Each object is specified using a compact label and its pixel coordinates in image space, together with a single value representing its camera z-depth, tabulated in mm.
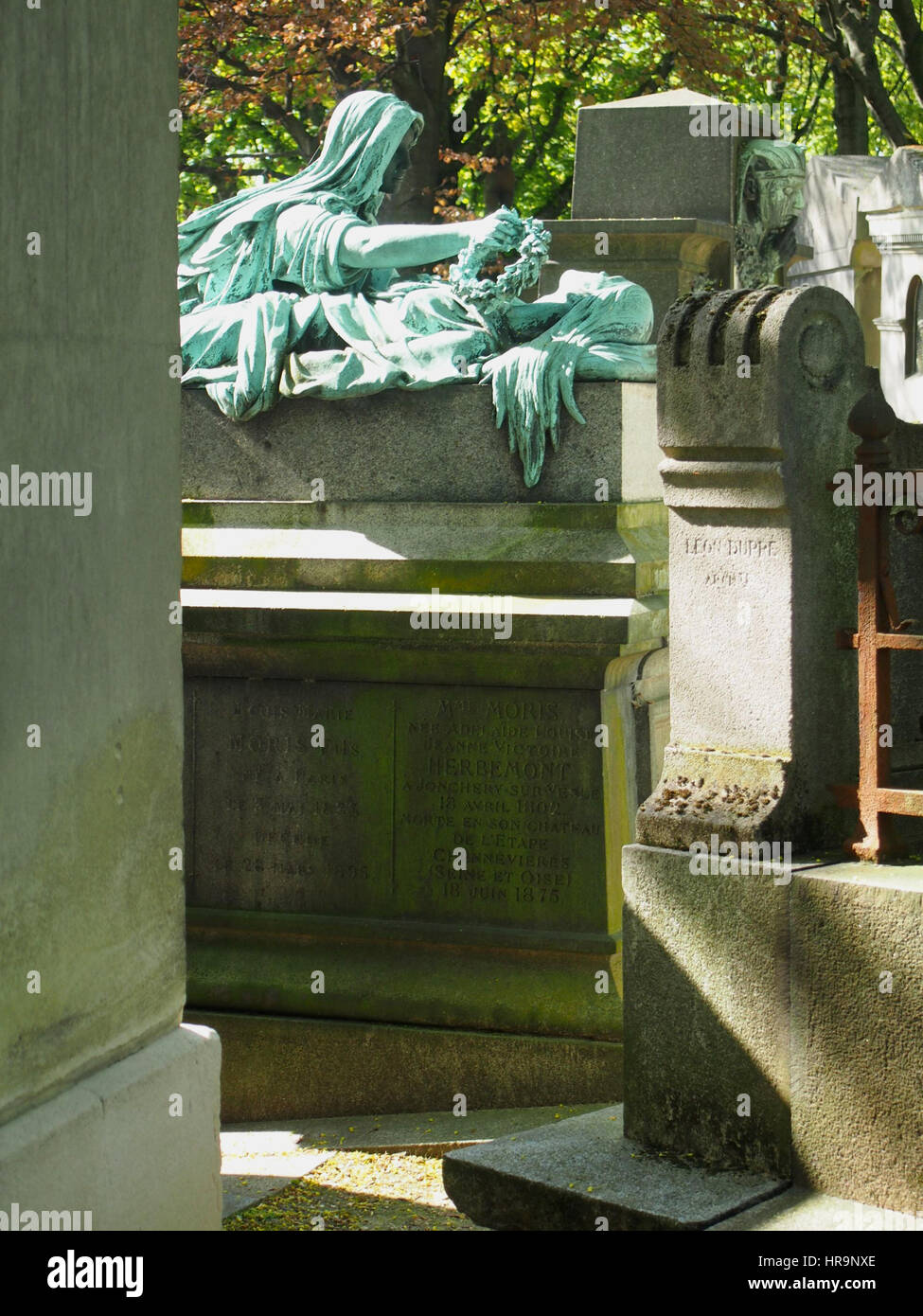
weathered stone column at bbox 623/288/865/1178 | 4473
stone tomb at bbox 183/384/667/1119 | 6992
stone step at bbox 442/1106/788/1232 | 4363
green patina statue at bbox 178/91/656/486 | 7223
